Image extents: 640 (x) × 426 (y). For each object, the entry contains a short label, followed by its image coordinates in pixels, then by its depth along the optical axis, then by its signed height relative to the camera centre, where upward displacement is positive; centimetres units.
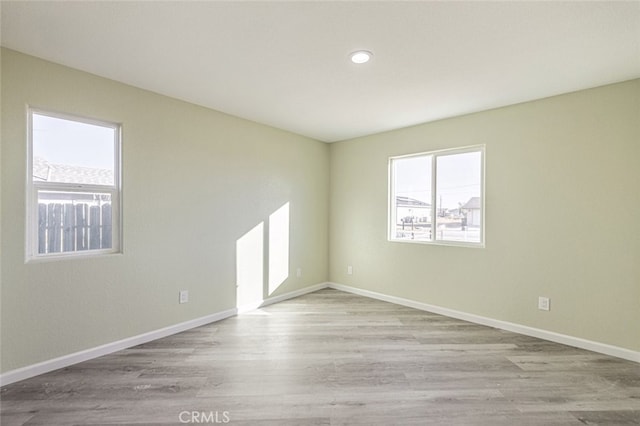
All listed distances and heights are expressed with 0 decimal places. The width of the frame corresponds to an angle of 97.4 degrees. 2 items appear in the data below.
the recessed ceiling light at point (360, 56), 208 +120
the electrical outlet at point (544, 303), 289 -92
